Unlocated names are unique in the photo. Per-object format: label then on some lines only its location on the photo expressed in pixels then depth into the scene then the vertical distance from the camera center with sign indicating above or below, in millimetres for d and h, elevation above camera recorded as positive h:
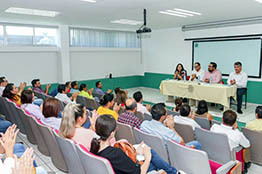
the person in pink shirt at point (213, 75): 6820 -299
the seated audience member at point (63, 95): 4531 -633
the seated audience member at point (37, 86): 5653 -542
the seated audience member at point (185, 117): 3035 -752
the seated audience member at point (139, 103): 3918 -702
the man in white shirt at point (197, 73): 7099 -248
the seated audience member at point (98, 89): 5748 -625
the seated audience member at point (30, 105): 3285 -622
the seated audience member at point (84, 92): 5202 -638
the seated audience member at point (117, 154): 1632 -705
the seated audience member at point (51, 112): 2750 -597
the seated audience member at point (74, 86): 5822 -546
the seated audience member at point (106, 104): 3289 -607
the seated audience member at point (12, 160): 1426 -667
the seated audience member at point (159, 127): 2418 -718
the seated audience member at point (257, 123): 2984 -812
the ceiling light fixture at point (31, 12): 5617 +1490
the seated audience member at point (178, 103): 4011 -716
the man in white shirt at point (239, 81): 6176 -445
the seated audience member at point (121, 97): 4226 -635
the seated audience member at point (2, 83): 5504 -433
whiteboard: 7039 +425
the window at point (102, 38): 8748 +1215
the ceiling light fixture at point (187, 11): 5555 +1476
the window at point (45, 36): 7918 +1129
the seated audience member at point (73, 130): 2178 -659
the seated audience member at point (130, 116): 2875 -691
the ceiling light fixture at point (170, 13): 5929 +1493
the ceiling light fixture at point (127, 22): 7398 +1587
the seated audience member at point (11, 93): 4168 -526
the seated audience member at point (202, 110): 3600 -742
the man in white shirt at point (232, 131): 2621 -815
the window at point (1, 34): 7195 +1076
